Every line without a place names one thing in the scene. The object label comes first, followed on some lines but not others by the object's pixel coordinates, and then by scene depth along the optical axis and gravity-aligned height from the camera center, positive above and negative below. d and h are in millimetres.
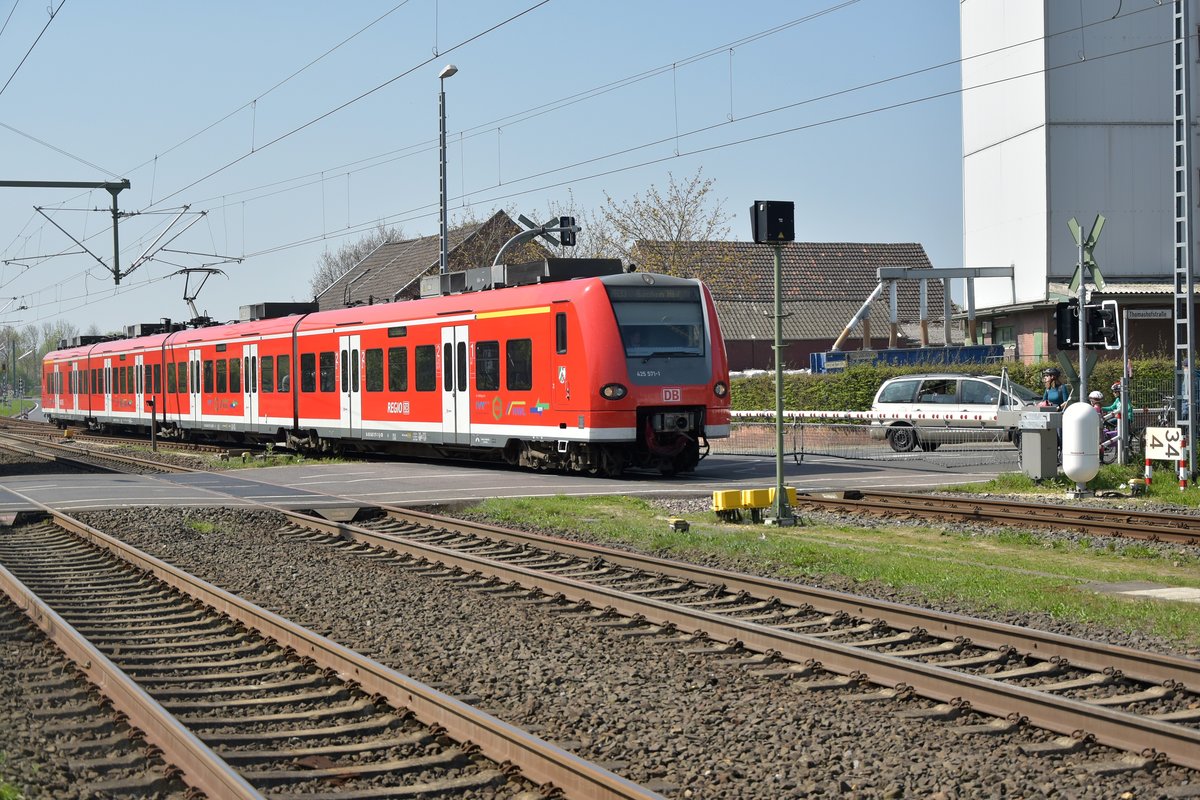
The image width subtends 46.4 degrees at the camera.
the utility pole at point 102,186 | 29578 +4345
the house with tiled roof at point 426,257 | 67688 +6352
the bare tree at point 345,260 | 110275 +10038
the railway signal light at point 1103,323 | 19719 +722
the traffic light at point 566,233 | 32844 +3561
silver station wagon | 28984 -667
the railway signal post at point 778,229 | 15258 +1647
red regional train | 21725 +182
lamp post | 33125 +6427
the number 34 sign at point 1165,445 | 19328 -995
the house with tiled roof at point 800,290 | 56969 +4063
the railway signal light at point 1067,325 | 19984 +712
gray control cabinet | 20406 -1033
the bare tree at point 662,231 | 55719 +6130
